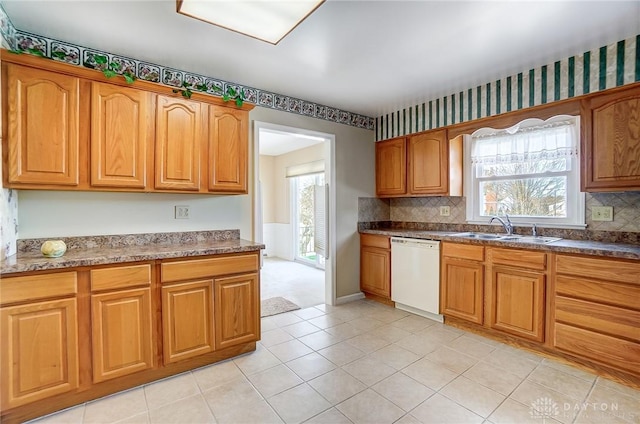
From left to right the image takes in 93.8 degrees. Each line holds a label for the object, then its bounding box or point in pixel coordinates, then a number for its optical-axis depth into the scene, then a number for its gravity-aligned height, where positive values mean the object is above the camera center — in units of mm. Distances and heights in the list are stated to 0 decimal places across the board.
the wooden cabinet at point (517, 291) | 2463 -725
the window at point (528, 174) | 2779 +357
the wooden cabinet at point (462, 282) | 2873 -742
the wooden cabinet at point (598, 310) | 2025 -742
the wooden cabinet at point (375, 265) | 3746 -749
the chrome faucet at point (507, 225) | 3069 -175
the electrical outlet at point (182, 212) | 2685 -36
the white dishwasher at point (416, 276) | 3234 -771
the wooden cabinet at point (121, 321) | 1908 -748
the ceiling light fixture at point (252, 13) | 1633 +1128
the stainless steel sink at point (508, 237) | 2643 -284
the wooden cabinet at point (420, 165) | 3457 +531
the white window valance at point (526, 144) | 2803 +661
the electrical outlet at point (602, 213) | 2510 -42
